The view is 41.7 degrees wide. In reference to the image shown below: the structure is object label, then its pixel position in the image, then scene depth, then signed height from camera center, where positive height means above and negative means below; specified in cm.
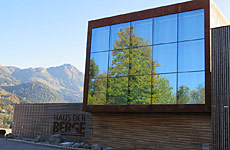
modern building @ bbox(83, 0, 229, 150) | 1861 +181
